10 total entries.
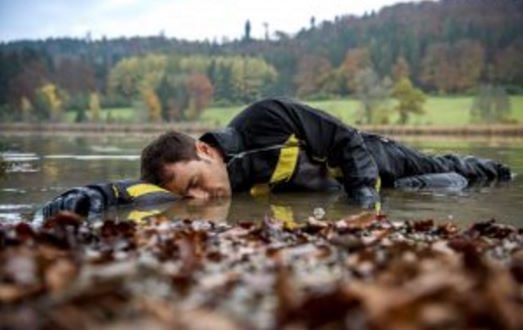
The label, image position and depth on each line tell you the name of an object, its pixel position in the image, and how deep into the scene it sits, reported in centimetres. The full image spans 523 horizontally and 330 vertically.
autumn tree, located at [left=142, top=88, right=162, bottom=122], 9901
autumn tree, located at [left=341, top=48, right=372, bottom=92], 10276
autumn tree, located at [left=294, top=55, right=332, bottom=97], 10438
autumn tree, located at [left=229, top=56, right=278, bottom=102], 10475
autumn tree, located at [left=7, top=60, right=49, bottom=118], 10725
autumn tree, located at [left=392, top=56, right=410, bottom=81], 10275
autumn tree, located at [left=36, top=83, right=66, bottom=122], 10266
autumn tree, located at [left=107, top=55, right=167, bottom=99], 11188
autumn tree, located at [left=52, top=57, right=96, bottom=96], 11538
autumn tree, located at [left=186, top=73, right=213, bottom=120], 9888
